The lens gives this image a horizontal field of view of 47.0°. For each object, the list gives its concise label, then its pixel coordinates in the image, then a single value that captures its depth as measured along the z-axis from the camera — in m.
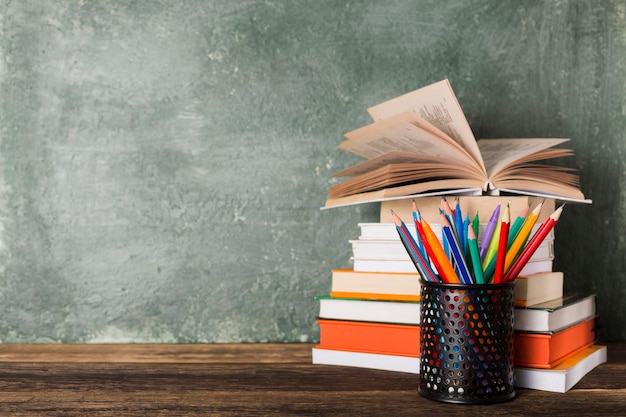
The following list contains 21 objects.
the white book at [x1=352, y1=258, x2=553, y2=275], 1.13
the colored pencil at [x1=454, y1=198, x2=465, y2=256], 0.97
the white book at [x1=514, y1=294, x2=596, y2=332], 1.02
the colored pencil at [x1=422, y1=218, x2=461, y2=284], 0.96
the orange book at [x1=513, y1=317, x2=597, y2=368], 1.01
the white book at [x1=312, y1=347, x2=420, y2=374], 1.11
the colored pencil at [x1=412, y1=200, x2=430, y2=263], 0.97
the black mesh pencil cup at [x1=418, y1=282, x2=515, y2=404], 0.93
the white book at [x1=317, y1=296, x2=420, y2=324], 1.12
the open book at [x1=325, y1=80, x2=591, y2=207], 1.12
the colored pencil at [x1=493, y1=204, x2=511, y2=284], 0.93
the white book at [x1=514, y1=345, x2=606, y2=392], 0.99
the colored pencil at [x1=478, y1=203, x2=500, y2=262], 0.99
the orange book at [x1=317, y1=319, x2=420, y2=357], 1.12
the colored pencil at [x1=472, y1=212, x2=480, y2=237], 1.03
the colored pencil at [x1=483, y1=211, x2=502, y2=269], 0.96
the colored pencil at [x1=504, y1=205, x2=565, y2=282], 0.96
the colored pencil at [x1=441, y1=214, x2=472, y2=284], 0.94
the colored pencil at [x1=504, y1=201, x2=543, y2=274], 0.96
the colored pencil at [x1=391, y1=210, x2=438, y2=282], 0.98
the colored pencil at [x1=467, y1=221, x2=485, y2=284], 0.93
